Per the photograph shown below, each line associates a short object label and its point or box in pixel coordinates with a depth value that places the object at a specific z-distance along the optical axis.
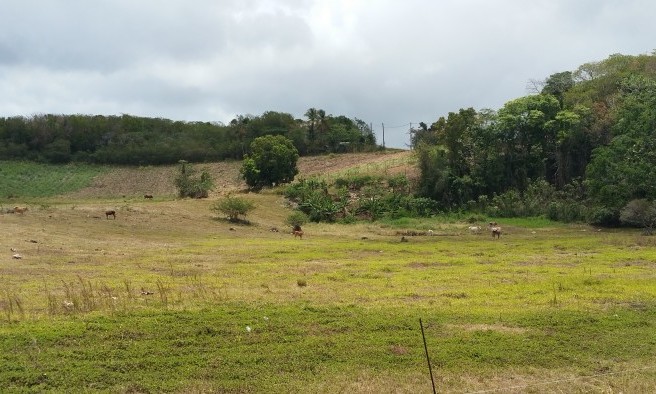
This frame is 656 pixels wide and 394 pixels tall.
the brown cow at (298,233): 45.50
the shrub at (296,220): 54.50
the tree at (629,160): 48.03
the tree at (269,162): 73.19
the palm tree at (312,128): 102.81
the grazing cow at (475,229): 49.00
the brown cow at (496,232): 43.88
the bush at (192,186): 66.75
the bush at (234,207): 51.94
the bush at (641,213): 45.00
